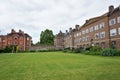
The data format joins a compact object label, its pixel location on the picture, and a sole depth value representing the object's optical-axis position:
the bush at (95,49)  19.23
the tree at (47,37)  48.64
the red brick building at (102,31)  19.86
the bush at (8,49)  33.34
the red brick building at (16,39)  38.32
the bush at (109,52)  14.38
